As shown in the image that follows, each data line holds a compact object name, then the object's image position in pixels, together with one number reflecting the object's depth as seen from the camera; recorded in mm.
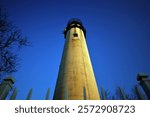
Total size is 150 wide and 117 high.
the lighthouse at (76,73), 6703
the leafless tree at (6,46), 9438
